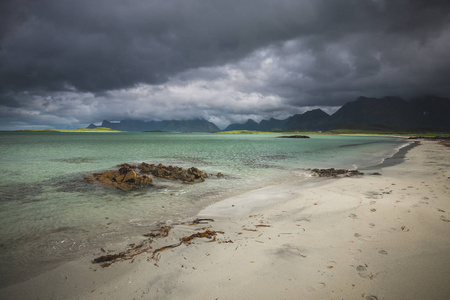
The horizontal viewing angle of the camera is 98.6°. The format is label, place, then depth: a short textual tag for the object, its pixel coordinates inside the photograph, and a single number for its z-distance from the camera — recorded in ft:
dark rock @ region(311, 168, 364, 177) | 61.41
